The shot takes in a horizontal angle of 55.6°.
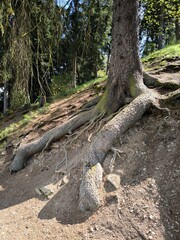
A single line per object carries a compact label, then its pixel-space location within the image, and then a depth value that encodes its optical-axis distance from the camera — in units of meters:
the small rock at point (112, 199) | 2.36
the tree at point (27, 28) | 3.47
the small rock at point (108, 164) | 2.65
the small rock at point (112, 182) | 2.47
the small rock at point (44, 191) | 2.87
